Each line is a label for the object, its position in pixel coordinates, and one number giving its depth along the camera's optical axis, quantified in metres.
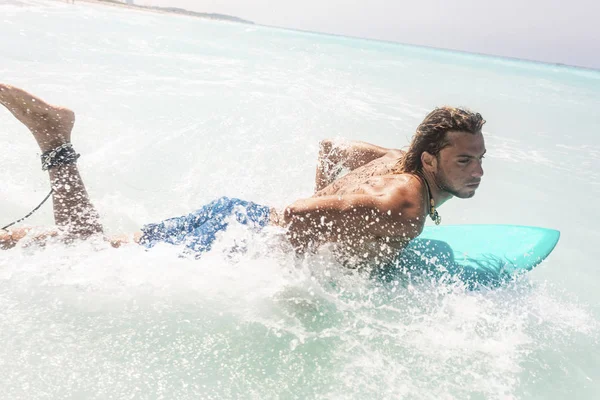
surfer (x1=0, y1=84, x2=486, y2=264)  2.30
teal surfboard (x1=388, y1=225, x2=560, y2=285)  3.13
